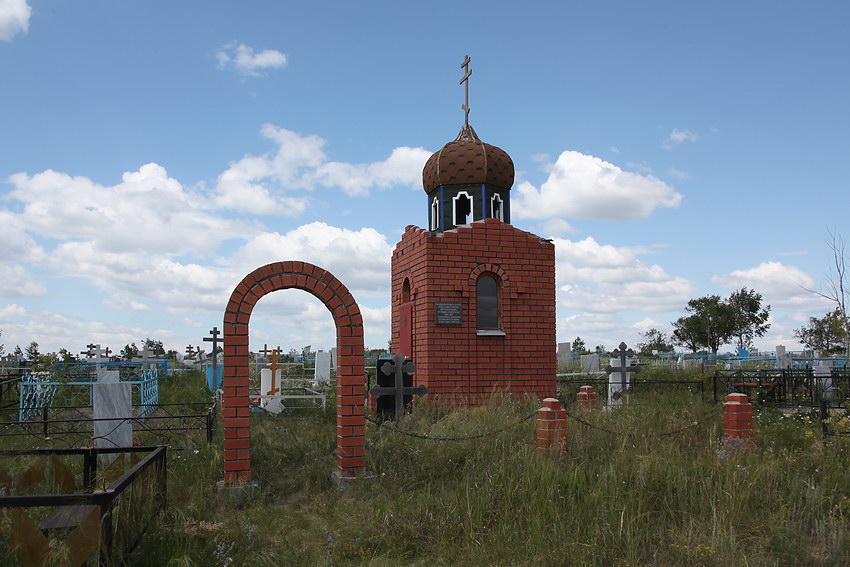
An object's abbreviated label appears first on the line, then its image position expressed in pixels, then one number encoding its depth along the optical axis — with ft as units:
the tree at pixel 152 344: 123.56
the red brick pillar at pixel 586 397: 38.45
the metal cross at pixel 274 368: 50.67
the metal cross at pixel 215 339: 67.97
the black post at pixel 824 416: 30.71
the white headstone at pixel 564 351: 76.33
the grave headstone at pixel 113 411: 31.55
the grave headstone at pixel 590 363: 74.82
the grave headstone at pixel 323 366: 69.62
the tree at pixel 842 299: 55.01
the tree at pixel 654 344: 173.17
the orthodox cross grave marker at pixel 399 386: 34.55
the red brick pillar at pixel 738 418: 29.66
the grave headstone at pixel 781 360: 75.51
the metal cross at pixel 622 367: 44.91
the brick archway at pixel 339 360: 26.53
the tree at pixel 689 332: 161.07
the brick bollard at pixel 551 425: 27.12
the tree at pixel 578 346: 147.25
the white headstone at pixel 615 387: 44.06
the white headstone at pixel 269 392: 48.06
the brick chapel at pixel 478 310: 41.52
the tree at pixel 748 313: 159.74
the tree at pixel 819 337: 132.83
